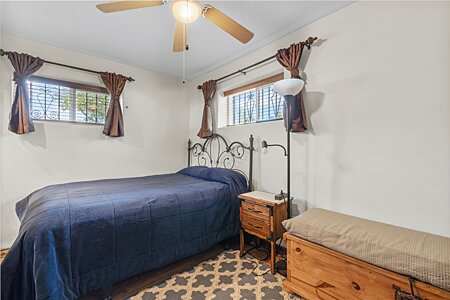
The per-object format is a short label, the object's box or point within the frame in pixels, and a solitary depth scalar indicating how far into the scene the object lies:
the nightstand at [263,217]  1.88
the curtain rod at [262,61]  2.02
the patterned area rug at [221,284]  1.59
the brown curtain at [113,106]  2.94
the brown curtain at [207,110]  3.28
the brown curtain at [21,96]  2.29
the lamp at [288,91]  1.76
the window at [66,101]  2.60
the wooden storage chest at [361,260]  1.06
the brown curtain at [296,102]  2.08
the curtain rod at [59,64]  2.27
